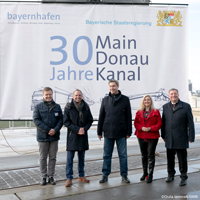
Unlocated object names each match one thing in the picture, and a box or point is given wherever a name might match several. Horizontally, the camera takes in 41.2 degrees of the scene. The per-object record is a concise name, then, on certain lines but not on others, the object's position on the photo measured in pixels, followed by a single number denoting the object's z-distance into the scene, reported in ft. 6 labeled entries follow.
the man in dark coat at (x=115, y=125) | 17.66
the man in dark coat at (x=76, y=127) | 17.26
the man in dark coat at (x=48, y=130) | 17.28
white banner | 19.89
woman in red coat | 17.67
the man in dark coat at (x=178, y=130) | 17.25
